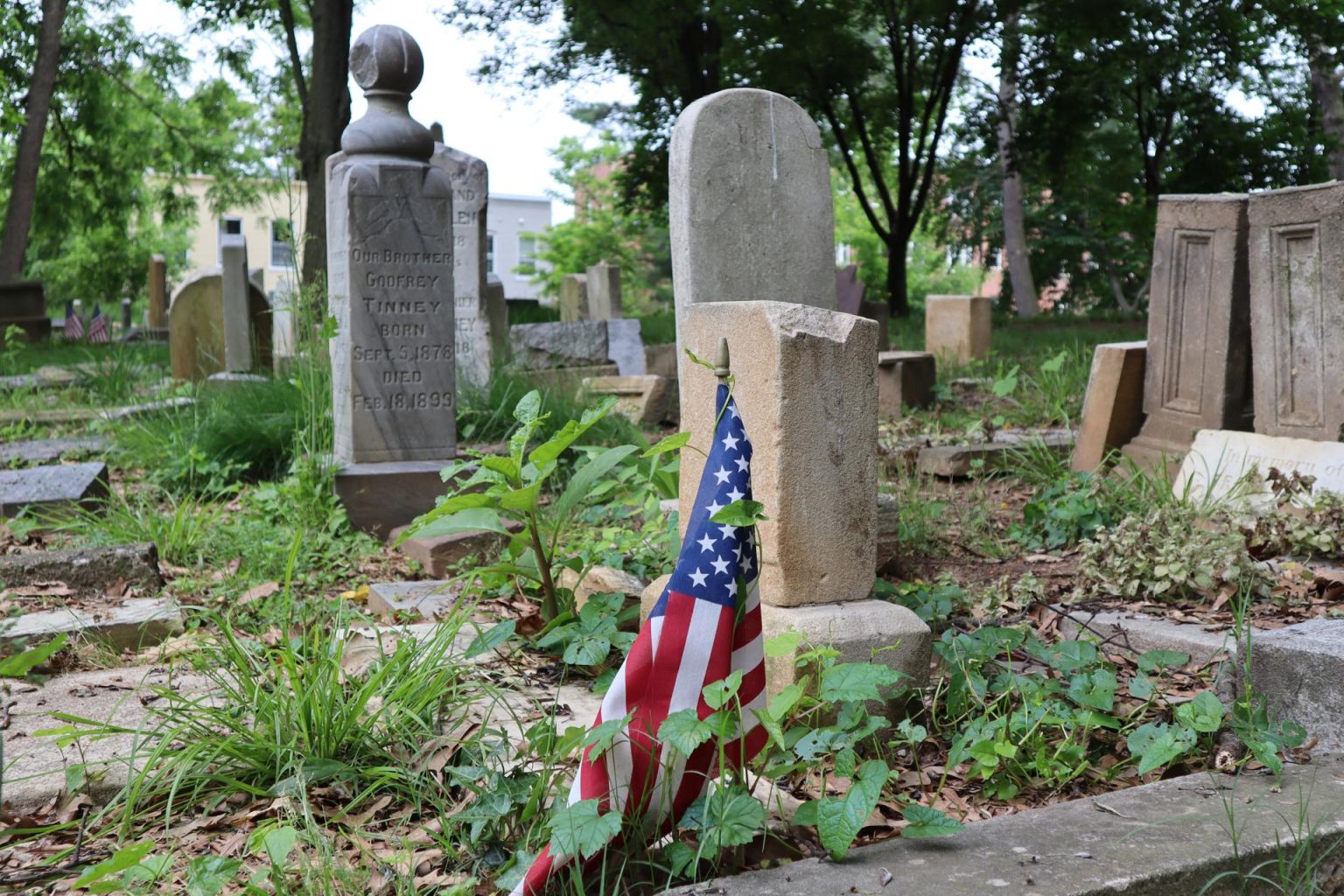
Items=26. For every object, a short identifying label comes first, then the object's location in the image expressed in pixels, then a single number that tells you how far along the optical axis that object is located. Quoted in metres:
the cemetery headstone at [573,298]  14.95
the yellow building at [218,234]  46.66
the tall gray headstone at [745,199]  4.79
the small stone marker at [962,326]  12.35
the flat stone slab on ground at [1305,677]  2.82
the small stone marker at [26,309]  18.00
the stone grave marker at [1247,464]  5.20
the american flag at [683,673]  2.30
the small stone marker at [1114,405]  6.63
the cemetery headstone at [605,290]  14.42
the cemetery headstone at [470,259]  9.40
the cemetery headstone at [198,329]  11.05
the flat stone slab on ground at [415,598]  4.05
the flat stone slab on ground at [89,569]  4.48
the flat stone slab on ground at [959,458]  6.63
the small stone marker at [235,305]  10.59
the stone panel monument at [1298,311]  5.54
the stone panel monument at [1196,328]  6.19
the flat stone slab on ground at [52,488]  5.75
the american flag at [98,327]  23.34
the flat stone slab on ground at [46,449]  7.19
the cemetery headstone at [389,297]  5.93
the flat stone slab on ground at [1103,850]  2.11
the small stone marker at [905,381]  9.05
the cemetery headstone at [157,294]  23.89
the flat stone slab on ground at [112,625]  3.77
